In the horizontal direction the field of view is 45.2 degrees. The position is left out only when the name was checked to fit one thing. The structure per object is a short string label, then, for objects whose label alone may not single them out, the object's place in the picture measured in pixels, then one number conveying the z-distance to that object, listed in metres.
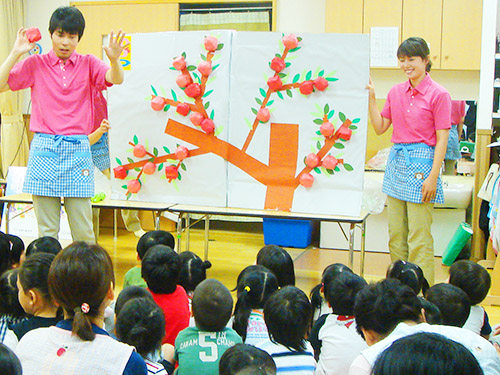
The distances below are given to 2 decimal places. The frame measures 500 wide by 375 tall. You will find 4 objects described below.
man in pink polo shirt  3.08
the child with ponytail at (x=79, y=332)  1.42
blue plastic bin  5.30
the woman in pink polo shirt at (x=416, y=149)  3.28
